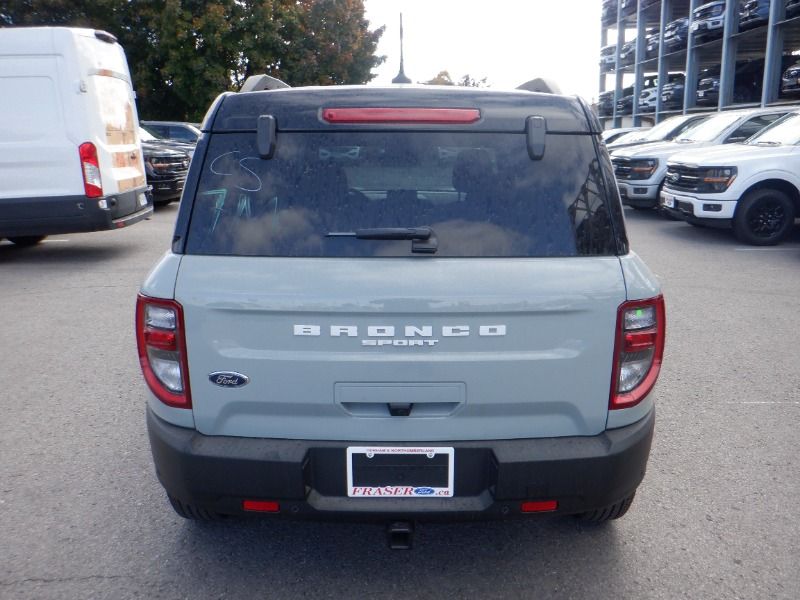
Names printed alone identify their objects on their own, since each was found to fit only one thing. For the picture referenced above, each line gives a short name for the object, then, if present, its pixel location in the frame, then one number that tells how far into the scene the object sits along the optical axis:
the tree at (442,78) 61.59
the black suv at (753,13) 21.22
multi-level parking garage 20.80
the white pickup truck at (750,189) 10.85
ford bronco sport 2.50
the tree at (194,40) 29.44
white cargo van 8.96
